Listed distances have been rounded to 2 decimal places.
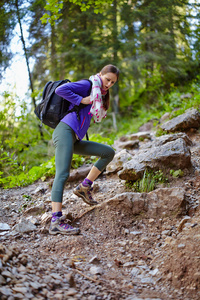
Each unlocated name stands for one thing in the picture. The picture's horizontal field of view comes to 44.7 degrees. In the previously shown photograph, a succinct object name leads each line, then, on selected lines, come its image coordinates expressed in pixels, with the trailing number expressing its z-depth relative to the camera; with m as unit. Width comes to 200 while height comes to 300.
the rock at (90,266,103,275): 2.32
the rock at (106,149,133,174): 4.90
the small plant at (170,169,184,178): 3.88
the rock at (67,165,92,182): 5.06
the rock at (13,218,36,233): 3.17
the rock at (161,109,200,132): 5.39
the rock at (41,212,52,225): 3.43
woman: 3.02
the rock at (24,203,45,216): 4.01
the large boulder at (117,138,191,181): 3.94
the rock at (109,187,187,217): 3.19
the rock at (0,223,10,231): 3.25
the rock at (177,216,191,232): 2.87
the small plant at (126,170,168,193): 3.75
